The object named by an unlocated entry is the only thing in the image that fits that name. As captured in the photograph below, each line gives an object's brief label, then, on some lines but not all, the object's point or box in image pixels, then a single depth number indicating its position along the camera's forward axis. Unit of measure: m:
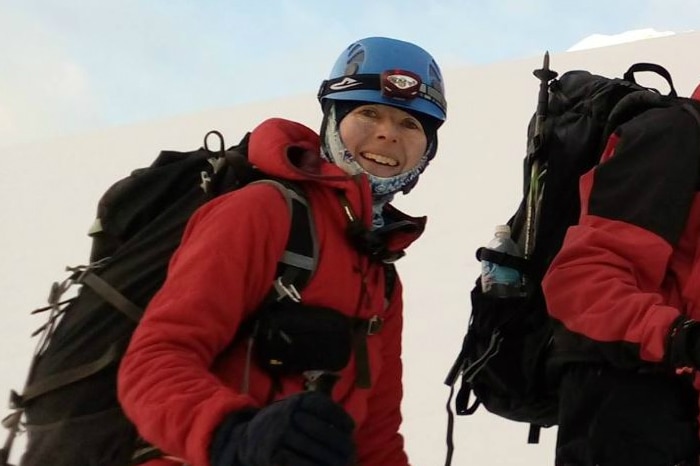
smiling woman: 2.85
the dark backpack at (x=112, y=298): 3.07
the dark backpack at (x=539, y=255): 3.50
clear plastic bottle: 3.56
